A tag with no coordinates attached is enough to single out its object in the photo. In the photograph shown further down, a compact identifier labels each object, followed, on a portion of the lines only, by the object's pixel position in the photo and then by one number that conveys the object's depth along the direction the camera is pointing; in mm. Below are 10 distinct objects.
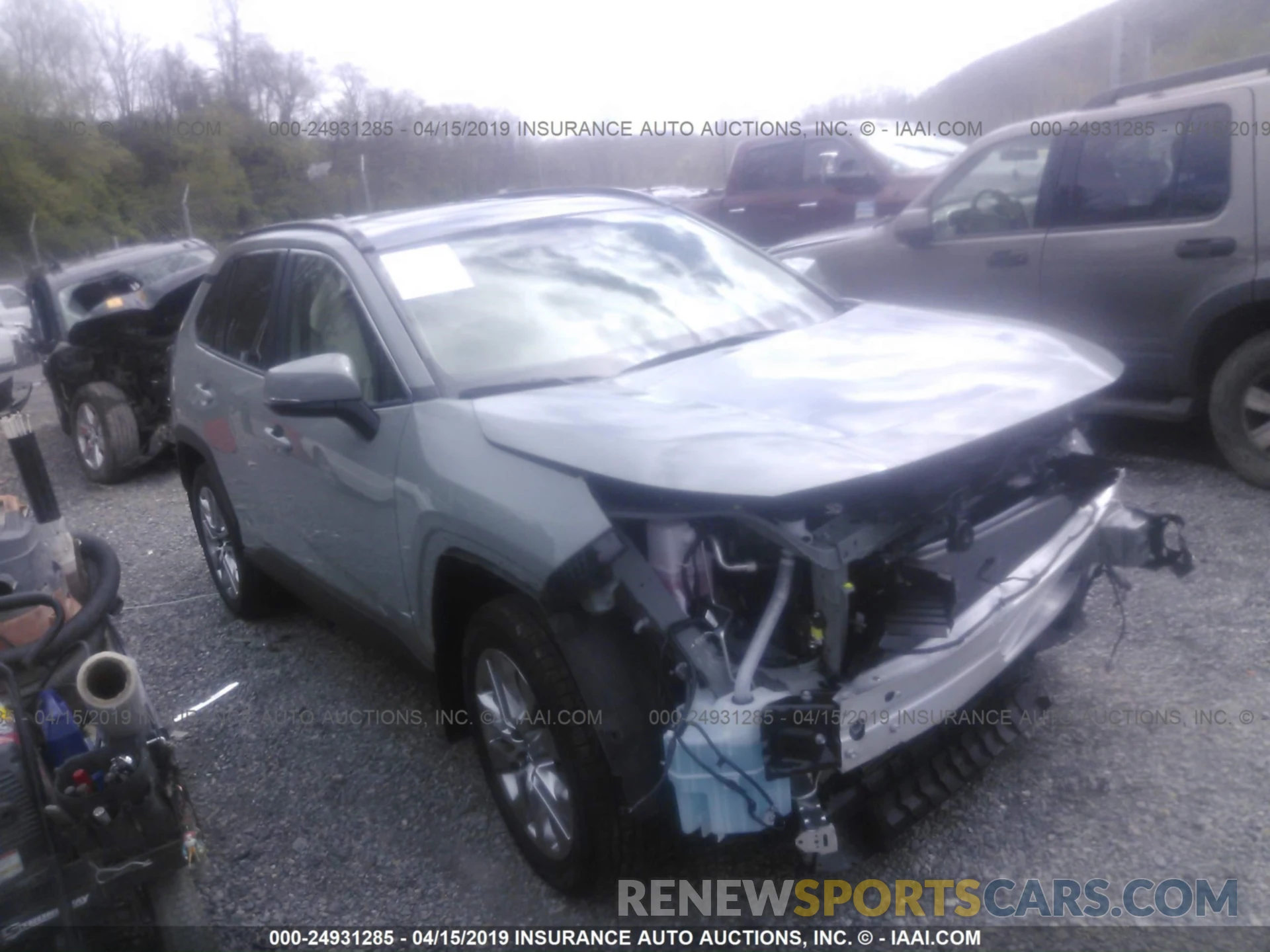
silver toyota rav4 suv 2254
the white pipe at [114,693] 2154
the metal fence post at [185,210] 16031
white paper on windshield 3234
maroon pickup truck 9320
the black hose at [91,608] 2410
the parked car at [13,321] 15047
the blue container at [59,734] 2271
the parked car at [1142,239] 4578
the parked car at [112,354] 7855
